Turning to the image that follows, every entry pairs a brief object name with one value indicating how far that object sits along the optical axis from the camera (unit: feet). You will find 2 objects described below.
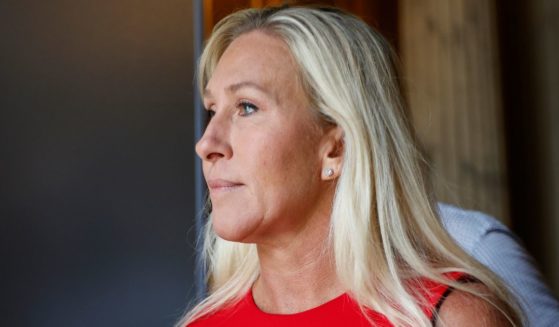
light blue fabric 6.61
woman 5.02
